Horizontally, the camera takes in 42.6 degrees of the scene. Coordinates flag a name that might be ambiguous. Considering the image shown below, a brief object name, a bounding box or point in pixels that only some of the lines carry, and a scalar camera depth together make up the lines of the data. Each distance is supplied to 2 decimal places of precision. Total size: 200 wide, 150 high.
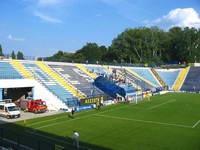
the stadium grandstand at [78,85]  39.94
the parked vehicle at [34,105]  36.72
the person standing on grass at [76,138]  19.31
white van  32.42
